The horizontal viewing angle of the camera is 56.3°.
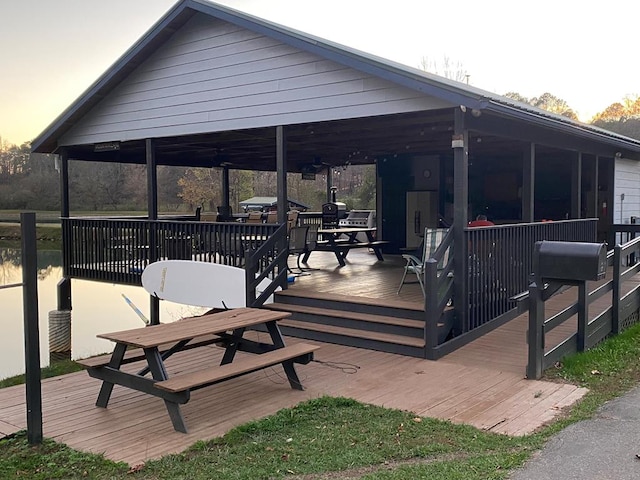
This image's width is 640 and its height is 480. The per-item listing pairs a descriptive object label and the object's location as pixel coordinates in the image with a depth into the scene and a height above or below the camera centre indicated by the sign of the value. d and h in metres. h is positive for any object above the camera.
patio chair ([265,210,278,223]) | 10.72 -0.22
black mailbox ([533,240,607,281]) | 4.75 -0.46
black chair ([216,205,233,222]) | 12.76 -0.15
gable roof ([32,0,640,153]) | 5.86 +1.65
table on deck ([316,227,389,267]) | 9.88 -0.66
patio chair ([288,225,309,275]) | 8.79 -0.50
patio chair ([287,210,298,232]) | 9.49 -0.21
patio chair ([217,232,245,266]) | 7.78 -0.54
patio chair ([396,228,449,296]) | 6.75 -0.42
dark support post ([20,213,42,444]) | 3.66 -0.74
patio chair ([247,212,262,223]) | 10.38 -0.21
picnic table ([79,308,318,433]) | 3.90 -1.14
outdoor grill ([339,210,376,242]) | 16.33 -0.38
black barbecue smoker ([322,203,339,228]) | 14.07 -0.17
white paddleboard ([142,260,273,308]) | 7.52 -1.02
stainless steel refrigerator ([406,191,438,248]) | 12.05 -0.16
